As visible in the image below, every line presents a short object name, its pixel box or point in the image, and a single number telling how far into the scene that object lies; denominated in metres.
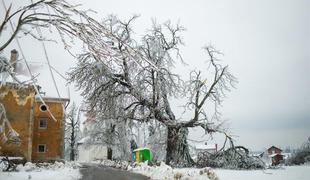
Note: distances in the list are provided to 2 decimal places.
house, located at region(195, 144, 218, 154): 91.14
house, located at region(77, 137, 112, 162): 55.78
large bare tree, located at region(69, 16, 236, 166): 20.52
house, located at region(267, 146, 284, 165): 91.00
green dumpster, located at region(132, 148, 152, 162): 27.16
